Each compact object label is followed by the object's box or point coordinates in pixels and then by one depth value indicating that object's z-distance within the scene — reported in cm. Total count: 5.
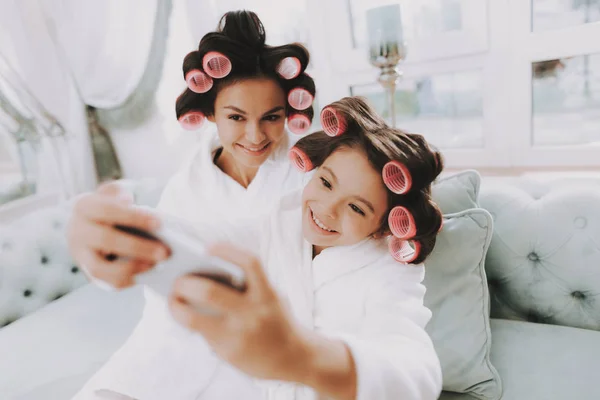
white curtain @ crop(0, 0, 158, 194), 119
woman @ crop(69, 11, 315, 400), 56
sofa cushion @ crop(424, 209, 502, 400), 66
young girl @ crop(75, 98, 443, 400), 34
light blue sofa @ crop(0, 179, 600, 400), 68
